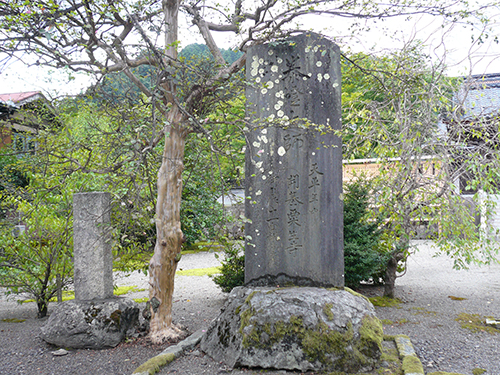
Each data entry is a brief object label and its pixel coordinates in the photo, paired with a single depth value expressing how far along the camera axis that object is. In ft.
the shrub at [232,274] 18.60
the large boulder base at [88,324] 13.03
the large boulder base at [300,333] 10.50
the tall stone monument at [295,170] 12.78
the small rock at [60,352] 12.73
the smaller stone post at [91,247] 13.96
